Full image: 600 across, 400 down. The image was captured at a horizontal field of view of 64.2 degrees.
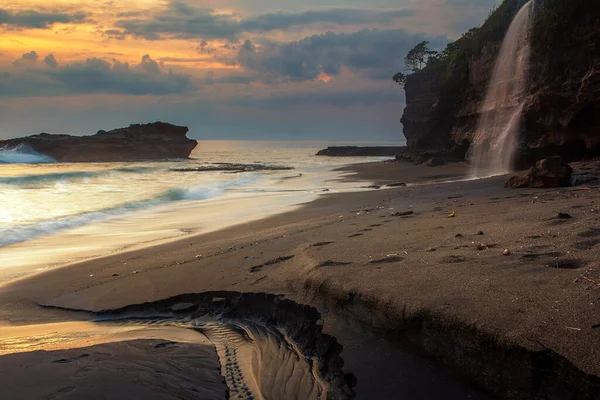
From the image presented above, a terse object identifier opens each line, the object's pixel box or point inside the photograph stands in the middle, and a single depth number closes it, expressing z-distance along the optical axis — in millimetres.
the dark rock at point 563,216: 5486
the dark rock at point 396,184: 18522
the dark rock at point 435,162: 31148
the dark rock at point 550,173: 9612
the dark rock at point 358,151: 87500
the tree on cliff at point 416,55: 56438
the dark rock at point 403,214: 8358
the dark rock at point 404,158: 39028
